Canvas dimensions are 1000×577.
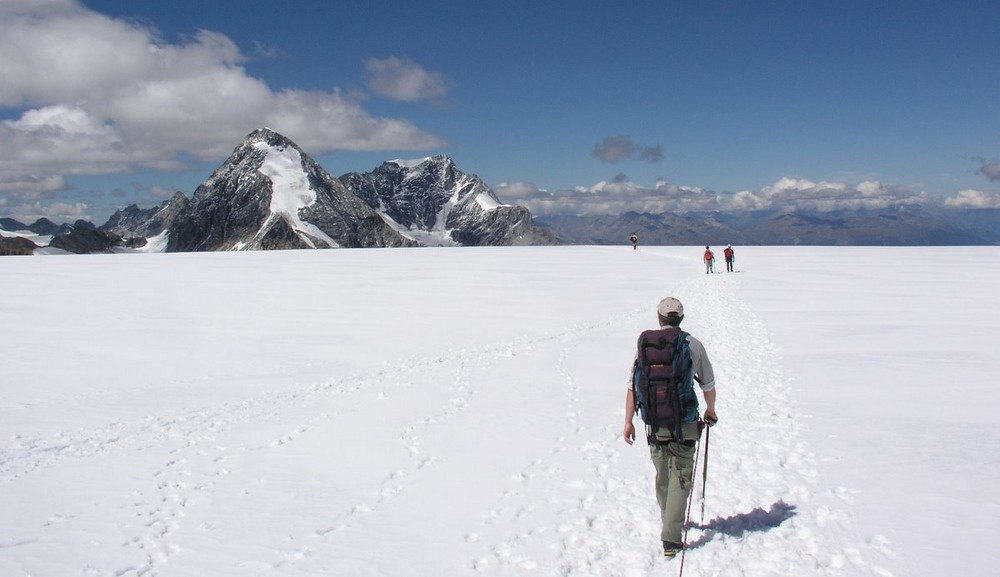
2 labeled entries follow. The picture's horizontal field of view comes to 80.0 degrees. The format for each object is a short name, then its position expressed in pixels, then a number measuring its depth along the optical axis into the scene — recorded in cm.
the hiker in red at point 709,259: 4291
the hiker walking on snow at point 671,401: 620
